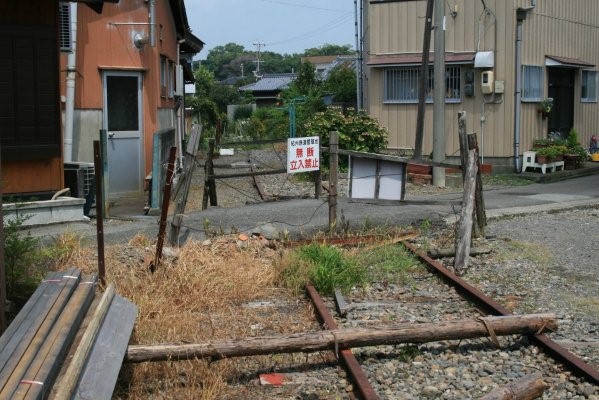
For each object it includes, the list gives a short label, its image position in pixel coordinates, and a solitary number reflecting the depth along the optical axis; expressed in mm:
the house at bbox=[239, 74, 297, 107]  60150
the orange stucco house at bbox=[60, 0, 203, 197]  14211
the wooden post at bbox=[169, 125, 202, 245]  9039
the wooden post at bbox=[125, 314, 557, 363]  5625
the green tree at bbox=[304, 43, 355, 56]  127562
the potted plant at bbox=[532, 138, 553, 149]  19969
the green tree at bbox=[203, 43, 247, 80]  117806
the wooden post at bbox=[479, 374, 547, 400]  4916
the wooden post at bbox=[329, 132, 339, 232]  10773
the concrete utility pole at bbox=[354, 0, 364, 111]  24438
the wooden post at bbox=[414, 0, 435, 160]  17816
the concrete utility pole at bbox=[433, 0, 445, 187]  16578
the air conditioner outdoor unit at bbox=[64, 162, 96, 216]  11836
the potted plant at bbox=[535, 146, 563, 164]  19183
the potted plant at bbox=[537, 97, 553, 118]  20453
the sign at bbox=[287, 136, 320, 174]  11391
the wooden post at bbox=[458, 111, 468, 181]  10047
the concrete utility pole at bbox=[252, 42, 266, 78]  97981
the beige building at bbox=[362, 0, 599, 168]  19750
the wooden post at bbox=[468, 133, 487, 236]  9750
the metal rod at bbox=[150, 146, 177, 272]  8055
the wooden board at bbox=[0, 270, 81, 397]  3922
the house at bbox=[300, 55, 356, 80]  47584
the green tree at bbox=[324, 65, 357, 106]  35481
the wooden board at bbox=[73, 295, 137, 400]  4336
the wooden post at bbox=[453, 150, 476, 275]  9211
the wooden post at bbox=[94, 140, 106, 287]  6977
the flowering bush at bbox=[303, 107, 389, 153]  19391
